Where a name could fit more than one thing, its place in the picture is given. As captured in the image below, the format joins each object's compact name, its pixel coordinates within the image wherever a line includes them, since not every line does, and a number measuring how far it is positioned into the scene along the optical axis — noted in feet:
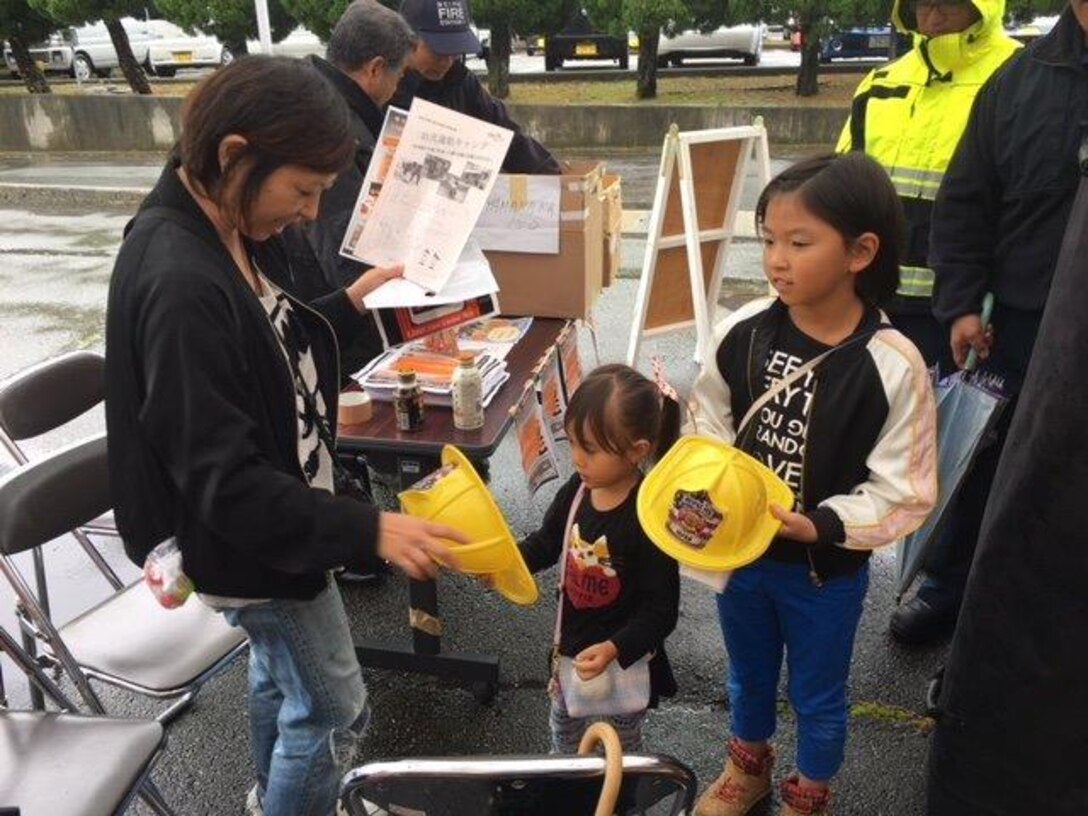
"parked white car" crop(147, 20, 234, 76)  63.29
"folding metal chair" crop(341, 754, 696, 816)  3.91
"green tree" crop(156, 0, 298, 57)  43.78
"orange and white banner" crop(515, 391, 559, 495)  9.11
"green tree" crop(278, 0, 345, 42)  41.29
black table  7.62
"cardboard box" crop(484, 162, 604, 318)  9.77
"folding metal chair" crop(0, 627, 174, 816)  5.57
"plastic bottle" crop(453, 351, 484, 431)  7.63
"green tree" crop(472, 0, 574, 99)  41.70
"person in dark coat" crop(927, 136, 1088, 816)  4.63
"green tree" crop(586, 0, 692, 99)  39.73
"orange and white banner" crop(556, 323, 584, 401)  10.53
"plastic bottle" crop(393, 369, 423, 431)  7.73
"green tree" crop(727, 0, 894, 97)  36.68
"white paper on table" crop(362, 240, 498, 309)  7.64
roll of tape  7.96
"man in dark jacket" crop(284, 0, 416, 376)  8.66
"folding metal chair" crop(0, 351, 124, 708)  8.29
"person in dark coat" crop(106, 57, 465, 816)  4.48
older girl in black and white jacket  5.74
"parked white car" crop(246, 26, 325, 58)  51.89
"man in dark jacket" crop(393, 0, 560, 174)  10.88
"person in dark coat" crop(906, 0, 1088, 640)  7.14
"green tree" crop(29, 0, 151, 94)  40.91
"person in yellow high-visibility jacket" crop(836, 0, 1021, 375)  8.23
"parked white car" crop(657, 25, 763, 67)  56.80
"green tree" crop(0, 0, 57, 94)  44.50
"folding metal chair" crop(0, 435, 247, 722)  6.61
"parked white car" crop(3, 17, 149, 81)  65.00
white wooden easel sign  14.47
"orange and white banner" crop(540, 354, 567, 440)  9.78
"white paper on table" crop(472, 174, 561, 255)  9.75
